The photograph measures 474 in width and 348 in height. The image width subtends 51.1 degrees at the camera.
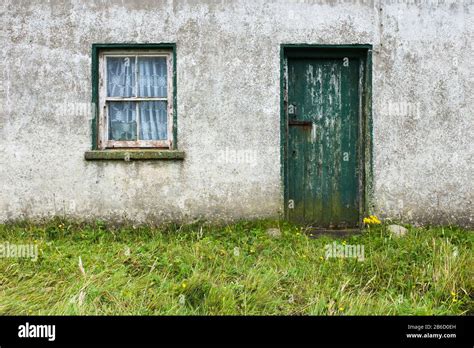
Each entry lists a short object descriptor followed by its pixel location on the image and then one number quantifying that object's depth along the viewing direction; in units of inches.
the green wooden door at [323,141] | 284.4
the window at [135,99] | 280.8
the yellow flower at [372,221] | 267.4
